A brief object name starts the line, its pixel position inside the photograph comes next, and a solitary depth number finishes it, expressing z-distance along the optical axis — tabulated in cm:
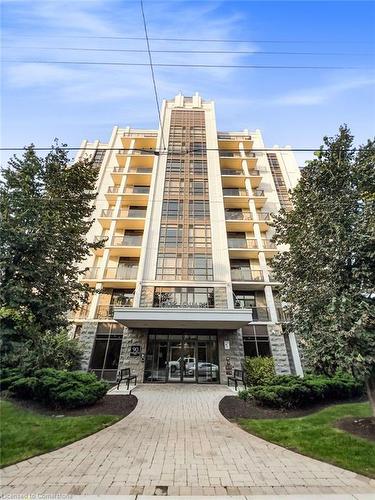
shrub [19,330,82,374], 916
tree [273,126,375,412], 689
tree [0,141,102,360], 852
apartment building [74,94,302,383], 1723
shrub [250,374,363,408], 961
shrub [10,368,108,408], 877
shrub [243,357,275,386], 1611
